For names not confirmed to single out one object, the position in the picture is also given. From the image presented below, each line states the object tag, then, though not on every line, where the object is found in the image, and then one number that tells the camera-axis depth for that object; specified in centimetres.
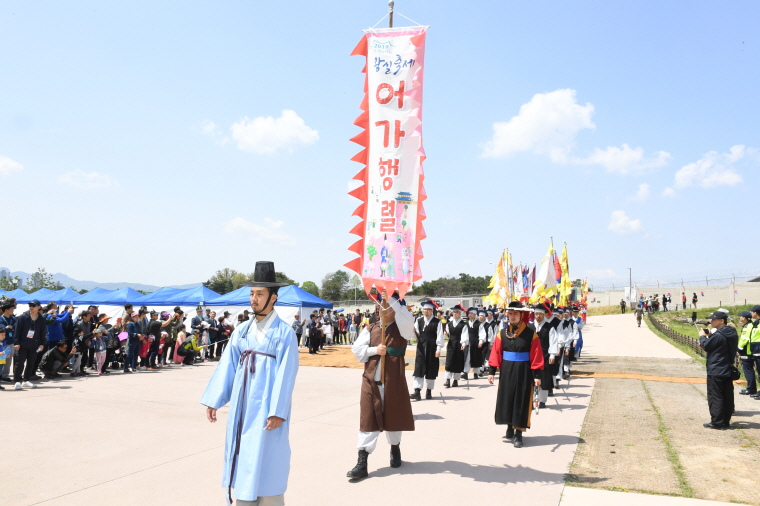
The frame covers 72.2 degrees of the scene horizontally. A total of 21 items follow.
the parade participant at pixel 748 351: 1073
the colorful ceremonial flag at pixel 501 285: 2334
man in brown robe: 564
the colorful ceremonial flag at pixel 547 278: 1786
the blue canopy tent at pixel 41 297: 2760
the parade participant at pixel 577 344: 1630
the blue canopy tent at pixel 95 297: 2597
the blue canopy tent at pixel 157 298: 2375
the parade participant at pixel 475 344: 1398
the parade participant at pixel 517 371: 676
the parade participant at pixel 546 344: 969
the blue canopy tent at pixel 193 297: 2330
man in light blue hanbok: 348
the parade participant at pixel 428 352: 1085
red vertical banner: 597
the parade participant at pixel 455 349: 1202
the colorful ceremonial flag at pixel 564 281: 2206
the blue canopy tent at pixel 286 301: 2308
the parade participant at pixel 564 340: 1221
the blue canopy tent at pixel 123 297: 2494
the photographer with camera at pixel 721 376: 797
